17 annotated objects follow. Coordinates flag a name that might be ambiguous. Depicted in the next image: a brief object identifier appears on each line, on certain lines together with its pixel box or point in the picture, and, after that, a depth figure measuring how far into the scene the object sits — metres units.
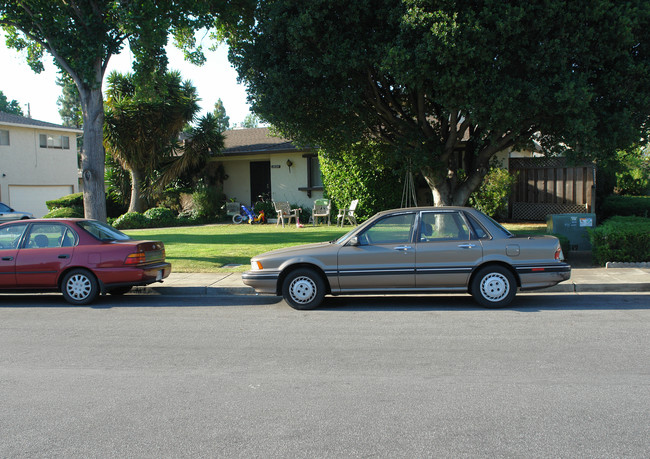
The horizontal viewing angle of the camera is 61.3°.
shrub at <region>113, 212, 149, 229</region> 21.42
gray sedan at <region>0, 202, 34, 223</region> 23.30
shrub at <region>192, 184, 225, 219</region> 22.88
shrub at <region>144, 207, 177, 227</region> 22.14
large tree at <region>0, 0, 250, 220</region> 13.53
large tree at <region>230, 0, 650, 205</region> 10.09
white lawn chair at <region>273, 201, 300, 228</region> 20.62
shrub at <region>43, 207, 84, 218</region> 24.00
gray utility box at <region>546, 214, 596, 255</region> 12.59
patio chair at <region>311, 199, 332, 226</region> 20.39
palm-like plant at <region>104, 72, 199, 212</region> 22.66
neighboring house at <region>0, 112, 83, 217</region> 29.77
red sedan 9.05
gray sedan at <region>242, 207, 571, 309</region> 8.09
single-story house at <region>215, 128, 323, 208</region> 23.08
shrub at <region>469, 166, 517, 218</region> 18.27
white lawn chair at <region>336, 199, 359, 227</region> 19.42
